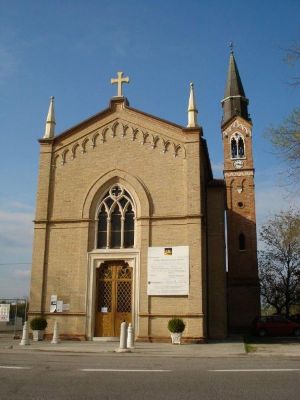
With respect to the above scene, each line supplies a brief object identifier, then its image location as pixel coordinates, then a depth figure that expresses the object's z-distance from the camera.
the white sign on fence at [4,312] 23.06
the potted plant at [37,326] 20.20
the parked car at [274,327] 29.66
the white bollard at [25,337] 17.77
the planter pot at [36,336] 20.18
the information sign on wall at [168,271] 20.05
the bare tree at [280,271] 41.78
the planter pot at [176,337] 18.95
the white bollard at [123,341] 15.29
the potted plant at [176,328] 18.88
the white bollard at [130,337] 16.48
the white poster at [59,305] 20.94
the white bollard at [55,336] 18.80
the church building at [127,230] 20.23
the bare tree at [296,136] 13.81
